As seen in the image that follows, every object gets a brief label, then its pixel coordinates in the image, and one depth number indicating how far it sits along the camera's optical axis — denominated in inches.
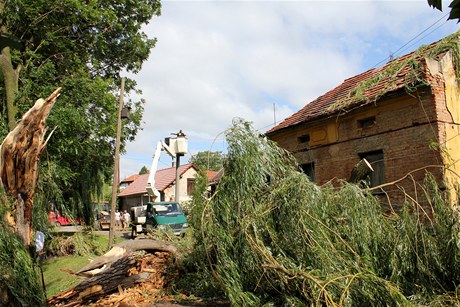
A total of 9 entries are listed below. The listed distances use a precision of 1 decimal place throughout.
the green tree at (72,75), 473.4
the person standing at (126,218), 1133.6
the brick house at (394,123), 370.9
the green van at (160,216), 705.6
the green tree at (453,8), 78.7
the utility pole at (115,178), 538.9
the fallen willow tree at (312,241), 217.3
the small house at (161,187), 1489.8
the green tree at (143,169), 3730.3
